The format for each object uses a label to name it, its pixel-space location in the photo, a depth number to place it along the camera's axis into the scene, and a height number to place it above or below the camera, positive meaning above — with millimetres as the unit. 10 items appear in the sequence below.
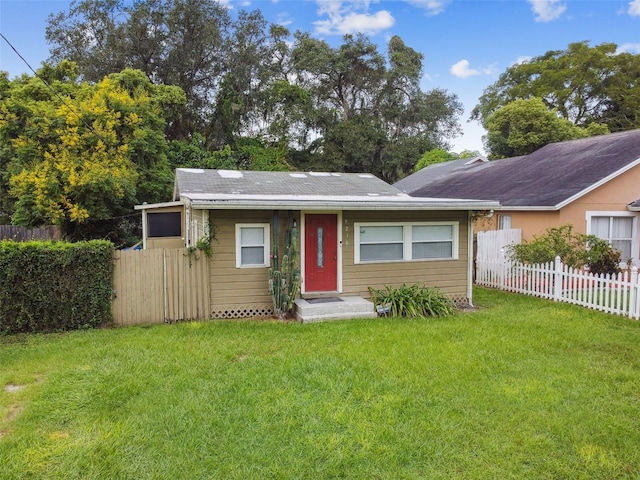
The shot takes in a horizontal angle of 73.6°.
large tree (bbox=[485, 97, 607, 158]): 27391 +6913
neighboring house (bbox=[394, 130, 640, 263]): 12359 +1270
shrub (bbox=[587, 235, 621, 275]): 10938 -620
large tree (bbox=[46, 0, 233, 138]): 25750 +12144
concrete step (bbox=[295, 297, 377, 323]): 8500 -1547
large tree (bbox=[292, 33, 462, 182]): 32125 +10349
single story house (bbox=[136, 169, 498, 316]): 8695 -138
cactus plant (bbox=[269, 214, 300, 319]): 8719 -830
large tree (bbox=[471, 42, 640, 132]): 32906 +12146
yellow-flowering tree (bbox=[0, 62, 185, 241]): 15281 +3115
